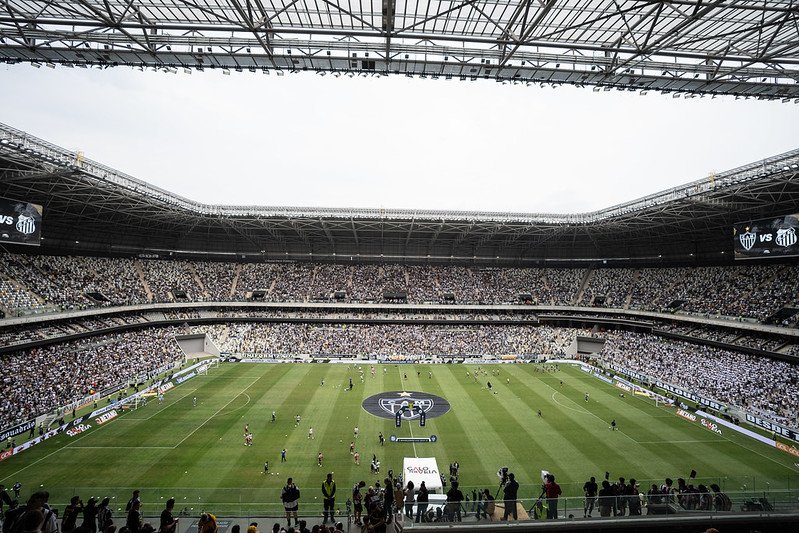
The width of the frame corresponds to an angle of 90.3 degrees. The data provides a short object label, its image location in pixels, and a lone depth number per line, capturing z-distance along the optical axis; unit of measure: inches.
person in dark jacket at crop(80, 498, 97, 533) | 421.4
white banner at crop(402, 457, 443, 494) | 753.3
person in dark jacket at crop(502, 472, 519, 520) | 490.9
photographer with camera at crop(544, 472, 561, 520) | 465.1
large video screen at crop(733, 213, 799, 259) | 1302.9
